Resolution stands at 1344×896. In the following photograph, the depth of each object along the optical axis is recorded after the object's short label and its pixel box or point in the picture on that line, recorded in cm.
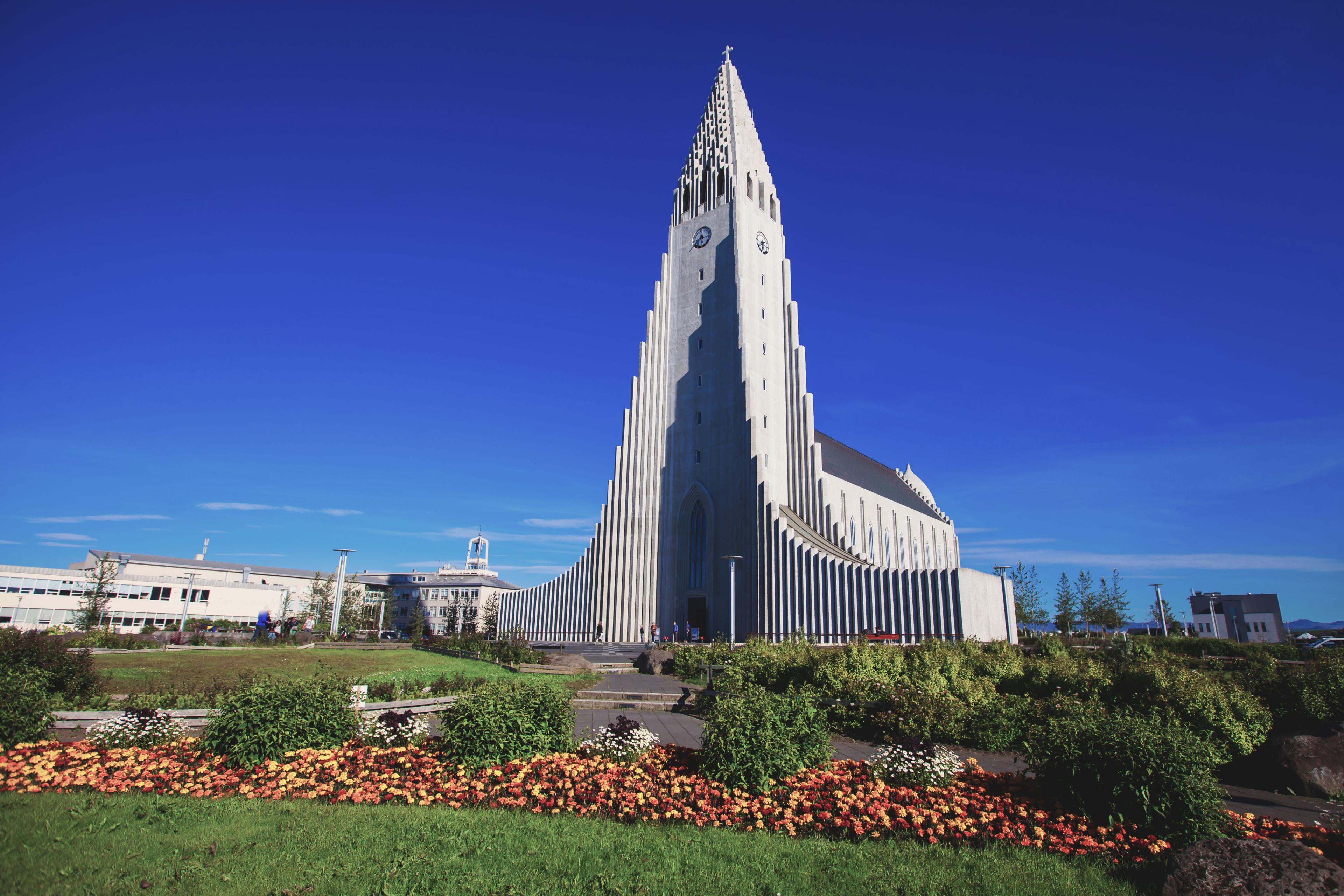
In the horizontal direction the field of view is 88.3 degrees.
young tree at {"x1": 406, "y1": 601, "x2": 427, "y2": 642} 5900
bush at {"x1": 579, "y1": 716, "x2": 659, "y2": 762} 911
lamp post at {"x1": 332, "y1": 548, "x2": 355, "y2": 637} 4819
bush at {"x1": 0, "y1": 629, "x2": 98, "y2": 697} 1087
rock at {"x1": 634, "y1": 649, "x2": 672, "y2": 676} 2427
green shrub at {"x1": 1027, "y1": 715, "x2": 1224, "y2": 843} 641
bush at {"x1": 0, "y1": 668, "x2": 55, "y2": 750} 895
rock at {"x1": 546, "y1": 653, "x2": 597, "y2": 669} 2316
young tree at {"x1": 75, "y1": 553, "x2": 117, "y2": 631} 3872
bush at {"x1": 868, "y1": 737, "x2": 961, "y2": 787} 813
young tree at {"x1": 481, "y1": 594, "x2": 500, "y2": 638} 5447
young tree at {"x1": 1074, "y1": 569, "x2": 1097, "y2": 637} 5941
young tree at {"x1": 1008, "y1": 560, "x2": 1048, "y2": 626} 6150
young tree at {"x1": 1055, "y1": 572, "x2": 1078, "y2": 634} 5934
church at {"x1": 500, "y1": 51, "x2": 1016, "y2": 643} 3919
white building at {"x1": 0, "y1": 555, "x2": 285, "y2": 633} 6231
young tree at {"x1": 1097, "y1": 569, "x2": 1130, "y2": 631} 5919
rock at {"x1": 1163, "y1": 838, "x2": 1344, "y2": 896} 462
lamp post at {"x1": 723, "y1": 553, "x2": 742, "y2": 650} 2888
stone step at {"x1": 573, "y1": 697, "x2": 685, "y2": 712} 1578
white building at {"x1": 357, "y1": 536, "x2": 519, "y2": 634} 8962
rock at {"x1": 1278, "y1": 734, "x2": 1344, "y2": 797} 886
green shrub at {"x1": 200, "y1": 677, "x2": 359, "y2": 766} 849
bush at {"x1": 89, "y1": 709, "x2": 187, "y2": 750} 913
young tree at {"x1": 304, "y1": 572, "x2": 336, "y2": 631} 6488
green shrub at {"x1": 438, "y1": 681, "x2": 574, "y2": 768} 853
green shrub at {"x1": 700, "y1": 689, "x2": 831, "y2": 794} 788
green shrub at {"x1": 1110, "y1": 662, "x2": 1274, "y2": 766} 1020
